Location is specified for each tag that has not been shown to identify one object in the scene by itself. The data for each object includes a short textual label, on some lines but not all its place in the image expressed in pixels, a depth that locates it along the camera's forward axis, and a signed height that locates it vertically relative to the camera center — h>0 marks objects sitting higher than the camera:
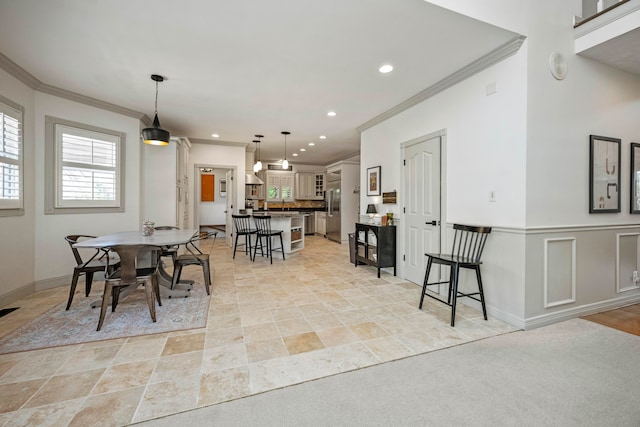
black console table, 4.23 -0.55
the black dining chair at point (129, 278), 2.47 -0.65
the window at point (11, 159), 2.95 +0.58
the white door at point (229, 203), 6.95 +0.22
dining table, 2.63 -0.31
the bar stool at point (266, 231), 5.37 -0.38
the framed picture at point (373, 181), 4.81 +0.58
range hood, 7.07 +0.85
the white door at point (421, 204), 3.52 +0.12
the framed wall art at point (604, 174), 2.80 +0.43
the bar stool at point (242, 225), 5.58 -0.30
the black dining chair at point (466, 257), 2.63 -0.46
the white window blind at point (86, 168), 3.73 +0.63
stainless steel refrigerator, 7.96 +0.03
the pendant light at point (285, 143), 5.91 +1.75
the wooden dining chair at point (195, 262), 3.37 -0.64
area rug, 2.27 -1.07
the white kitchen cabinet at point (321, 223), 9.10 -0.37
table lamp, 4.84 +0.03
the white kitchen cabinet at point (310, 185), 9.67 +0.98
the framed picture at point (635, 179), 3.06 +0.41
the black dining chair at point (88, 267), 2.83 -0.60
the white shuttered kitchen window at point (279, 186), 9.10 +0.90
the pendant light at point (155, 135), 3.58 +1.02
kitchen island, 5.76 -0.32
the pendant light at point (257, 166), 6.60 +1.12
